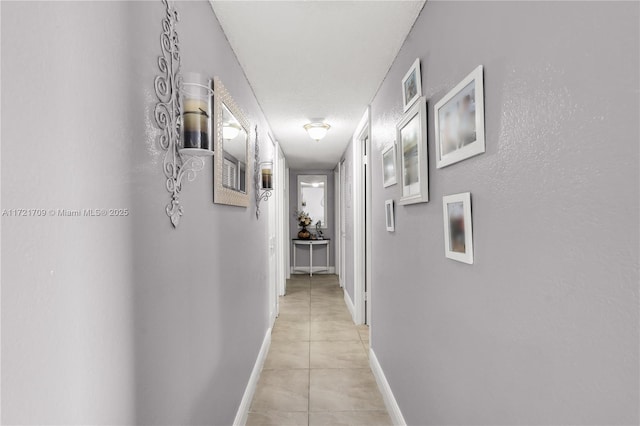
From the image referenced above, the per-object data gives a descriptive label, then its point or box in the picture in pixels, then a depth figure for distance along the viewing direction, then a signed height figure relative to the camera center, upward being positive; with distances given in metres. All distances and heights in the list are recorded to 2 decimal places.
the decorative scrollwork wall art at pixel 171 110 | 1.09 +0.36
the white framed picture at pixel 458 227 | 1.16 -0.03
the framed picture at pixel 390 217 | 2.27 +0.02
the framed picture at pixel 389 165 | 2.20 +0.36
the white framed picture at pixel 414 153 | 1.57 +0.32
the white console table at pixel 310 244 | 7.08 -0.49
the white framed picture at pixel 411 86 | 1.67 +0.67
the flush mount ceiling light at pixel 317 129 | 3.68 +0.96
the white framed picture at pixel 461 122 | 1.09 +0.34
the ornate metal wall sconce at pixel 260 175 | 2.84 +0.37
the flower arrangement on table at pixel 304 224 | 7.25 -0.07
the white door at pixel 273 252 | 3.93 -0.37
